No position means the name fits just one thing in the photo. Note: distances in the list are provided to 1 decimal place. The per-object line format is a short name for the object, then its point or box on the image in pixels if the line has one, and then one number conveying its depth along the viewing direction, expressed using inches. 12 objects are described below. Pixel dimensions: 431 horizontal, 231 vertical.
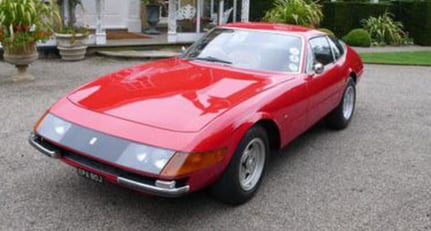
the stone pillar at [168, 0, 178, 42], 494.6
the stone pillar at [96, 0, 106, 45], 448.8
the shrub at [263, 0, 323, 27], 513.7
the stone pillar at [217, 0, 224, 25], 534.6
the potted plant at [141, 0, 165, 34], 550.9
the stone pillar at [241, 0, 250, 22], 552.4
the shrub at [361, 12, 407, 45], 630.5
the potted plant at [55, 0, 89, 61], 403.4
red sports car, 118.0
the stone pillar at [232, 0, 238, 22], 557.9
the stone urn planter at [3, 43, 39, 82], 307.4
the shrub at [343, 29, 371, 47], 597.6
